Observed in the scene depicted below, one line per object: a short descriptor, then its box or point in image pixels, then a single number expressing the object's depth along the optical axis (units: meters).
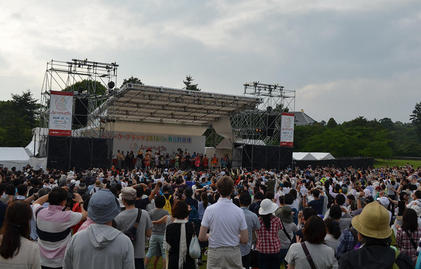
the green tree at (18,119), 42.75
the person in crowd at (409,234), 4.65
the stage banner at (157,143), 27.06
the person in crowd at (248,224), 4.74
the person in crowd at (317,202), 7.36
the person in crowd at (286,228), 5.16
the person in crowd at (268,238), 4.80
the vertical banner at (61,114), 20.25
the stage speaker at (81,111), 21.95
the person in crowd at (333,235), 4.20
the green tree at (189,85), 65.38
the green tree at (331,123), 59.74
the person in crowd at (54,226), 3.78
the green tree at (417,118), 69.49
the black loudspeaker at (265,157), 26.67
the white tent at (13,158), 19.54
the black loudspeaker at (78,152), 20.59
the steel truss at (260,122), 26.08
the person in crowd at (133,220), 4.48
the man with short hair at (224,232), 3.84
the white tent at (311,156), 33.62
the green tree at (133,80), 61.96
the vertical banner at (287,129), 26.33
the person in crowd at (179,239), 4.33
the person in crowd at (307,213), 4.59
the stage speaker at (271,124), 26.84
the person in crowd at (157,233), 5.64
